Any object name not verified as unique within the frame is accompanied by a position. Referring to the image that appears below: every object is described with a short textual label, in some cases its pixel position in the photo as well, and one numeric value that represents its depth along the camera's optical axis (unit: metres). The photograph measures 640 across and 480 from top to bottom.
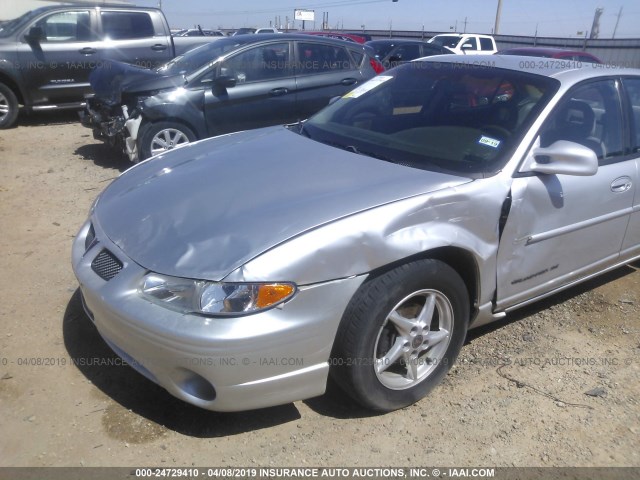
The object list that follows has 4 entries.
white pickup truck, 18.94
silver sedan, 2.31
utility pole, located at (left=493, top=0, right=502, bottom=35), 32.03
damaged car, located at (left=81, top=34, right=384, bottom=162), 6.60
